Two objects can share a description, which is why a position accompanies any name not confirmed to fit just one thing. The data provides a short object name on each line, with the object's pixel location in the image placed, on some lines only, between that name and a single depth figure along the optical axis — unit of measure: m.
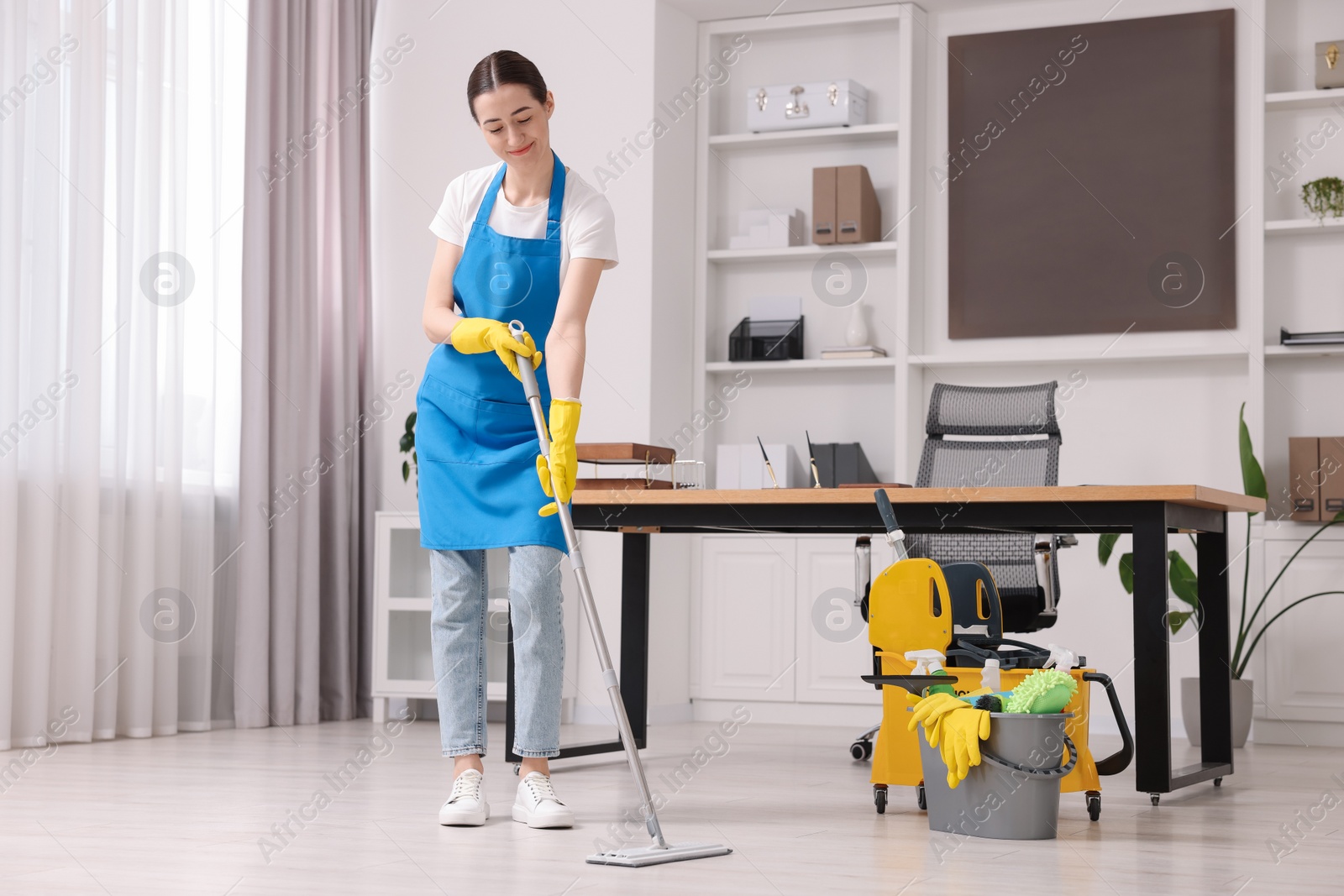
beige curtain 4.42
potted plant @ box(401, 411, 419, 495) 4.87
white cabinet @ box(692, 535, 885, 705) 4.87
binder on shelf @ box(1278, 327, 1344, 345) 4.44
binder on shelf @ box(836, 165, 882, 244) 4.98
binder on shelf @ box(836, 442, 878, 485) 4.88
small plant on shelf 4.57
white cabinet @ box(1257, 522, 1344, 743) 4.39
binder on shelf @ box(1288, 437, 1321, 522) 4.37
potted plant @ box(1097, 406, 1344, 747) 4.25
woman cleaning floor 2.46
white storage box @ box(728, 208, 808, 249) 5.16
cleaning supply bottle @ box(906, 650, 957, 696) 2.63
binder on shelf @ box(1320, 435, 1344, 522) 4.34
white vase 5.00
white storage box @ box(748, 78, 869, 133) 5.06
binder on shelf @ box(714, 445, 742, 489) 4.96
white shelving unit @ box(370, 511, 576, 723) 4.66
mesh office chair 3.62
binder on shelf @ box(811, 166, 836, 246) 5.03
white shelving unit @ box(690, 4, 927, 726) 4.93
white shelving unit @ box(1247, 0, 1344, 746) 4.41
